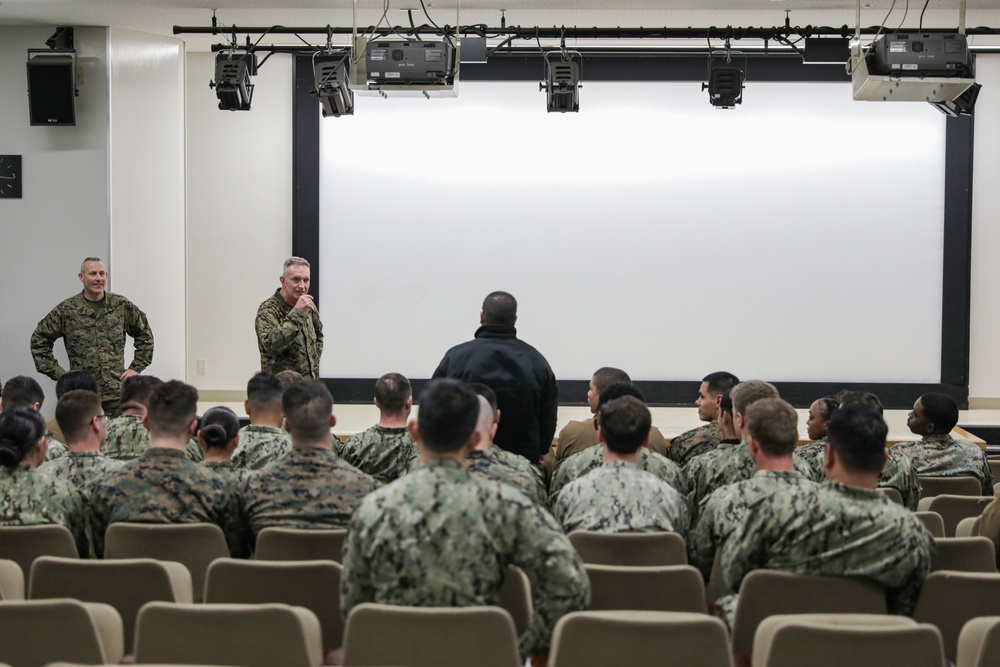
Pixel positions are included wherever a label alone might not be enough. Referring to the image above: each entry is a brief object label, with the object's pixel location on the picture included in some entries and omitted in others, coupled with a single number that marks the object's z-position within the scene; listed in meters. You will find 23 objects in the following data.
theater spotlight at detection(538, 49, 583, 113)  7.73
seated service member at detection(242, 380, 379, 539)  3.27
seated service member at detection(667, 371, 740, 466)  4.83
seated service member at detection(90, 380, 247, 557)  3.33
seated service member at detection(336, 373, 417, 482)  4.47
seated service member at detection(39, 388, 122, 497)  3.80
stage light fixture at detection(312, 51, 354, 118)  7.34
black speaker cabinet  7.69
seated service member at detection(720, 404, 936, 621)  2.72
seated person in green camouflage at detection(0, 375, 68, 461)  5.10
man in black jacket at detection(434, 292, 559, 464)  4.98
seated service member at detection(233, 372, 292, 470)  4.24
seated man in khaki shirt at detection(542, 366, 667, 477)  4.97
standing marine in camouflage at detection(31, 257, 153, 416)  7.11
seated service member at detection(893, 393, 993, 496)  4.75
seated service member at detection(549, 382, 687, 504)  3.91
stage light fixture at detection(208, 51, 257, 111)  7.58
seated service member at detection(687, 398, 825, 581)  3.29
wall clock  8.01
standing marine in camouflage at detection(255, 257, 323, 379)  6.46
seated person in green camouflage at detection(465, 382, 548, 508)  3.43
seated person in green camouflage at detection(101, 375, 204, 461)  4.61
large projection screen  9.64
